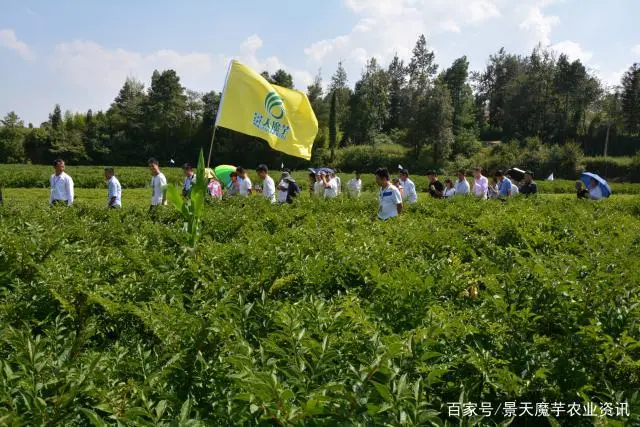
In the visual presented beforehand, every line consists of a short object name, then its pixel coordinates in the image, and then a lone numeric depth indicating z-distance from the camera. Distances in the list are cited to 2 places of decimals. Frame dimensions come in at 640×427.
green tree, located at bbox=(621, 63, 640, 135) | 56.44
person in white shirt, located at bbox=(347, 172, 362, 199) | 15.87
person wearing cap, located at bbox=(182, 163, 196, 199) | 12.19
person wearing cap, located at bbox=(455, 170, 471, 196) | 13.21
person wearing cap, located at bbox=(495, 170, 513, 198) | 12.43
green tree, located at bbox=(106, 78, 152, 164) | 61.91
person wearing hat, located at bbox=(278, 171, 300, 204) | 11.94
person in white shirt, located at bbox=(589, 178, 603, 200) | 13.05
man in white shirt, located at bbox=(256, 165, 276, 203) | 11.70
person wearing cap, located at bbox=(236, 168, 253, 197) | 12.48
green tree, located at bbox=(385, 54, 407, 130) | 72.44
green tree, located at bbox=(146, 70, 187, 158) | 64.50
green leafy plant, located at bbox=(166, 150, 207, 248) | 5.28
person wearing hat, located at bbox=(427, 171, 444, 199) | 13.59
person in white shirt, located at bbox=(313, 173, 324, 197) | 14.17
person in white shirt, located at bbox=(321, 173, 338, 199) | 14.63
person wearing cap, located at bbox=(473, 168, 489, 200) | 13.04
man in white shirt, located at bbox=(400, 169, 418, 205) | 11.84
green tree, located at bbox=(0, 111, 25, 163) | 56.69
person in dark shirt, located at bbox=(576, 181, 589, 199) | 13.02
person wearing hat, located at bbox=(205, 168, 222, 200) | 11.99
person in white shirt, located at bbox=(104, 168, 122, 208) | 10.69
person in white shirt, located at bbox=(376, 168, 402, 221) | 8.62
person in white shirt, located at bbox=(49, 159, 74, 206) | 10.27
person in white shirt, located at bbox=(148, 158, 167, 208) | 10.97
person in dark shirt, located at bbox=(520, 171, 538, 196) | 12.59
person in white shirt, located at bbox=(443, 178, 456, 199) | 14.47
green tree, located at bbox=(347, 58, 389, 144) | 61.53
